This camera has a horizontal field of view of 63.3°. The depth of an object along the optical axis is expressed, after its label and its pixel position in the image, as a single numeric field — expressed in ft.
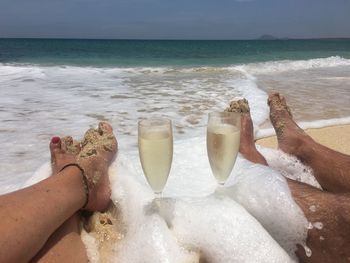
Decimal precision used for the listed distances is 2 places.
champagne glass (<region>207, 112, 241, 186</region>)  1.38
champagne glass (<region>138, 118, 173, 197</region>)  1.26
